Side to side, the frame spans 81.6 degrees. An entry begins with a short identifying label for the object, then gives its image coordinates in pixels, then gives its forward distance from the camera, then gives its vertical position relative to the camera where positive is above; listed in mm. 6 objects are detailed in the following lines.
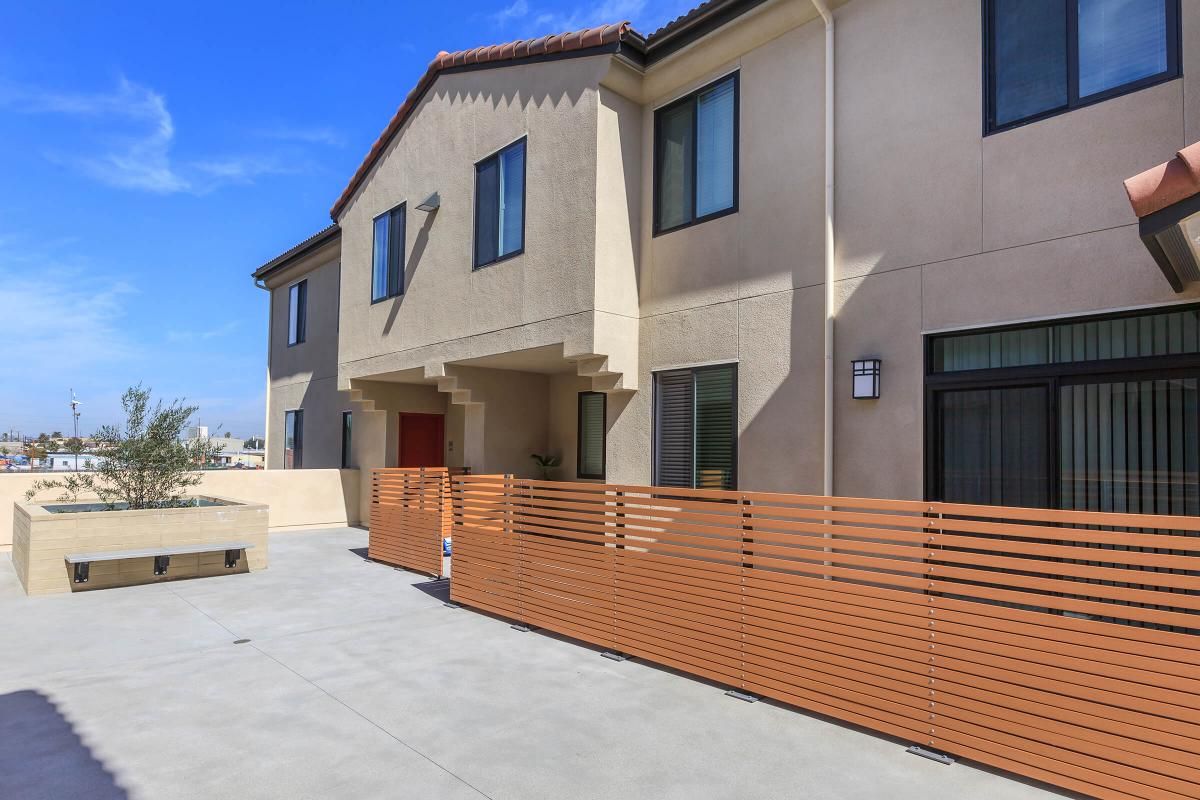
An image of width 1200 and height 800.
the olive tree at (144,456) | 10500 -368
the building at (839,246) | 5012 +1930
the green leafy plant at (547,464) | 11992 -479
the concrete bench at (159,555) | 8992 -1664
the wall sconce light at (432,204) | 11109 +3714
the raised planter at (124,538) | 9062 -1506
